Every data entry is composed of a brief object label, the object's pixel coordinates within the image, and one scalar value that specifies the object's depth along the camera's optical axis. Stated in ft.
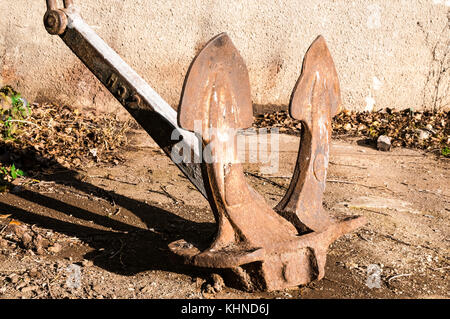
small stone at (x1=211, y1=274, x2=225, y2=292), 8.66
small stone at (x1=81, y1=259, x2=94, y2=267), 9.37
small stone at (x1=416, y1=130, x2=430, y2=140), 17.44
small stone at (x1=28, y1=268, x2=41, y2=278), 9.05
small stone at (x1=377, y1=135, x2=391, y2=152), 16.49
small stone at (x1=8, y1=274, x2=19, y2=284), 8.82
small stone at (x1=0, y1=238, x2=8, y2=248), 10.06
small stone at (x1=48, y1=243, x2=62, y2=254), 9.90
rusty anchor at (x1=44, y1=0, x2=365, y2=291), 7.80
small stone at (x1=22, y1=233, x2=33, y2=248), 9.97
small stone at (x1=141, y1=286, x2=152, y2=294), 8.71
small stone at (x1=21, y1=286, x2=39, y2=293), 8.58
